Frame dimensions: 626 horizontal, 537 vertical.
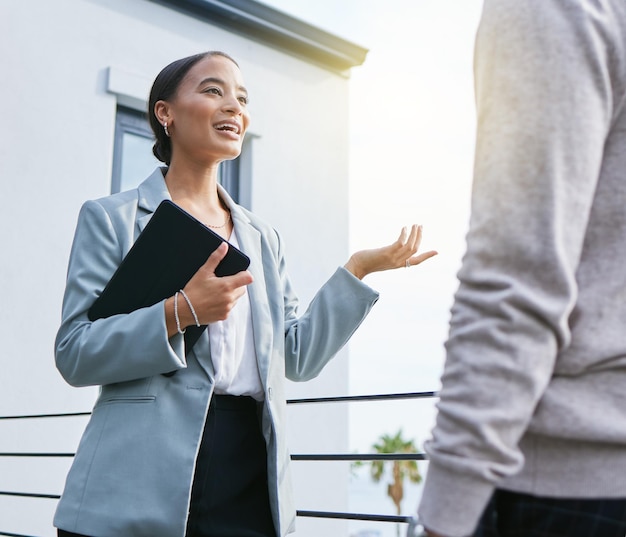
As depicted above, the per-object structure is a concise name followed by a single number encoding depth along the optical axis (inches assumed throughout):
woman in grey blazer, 63.8
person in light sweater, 29.7
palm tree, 1439.5
